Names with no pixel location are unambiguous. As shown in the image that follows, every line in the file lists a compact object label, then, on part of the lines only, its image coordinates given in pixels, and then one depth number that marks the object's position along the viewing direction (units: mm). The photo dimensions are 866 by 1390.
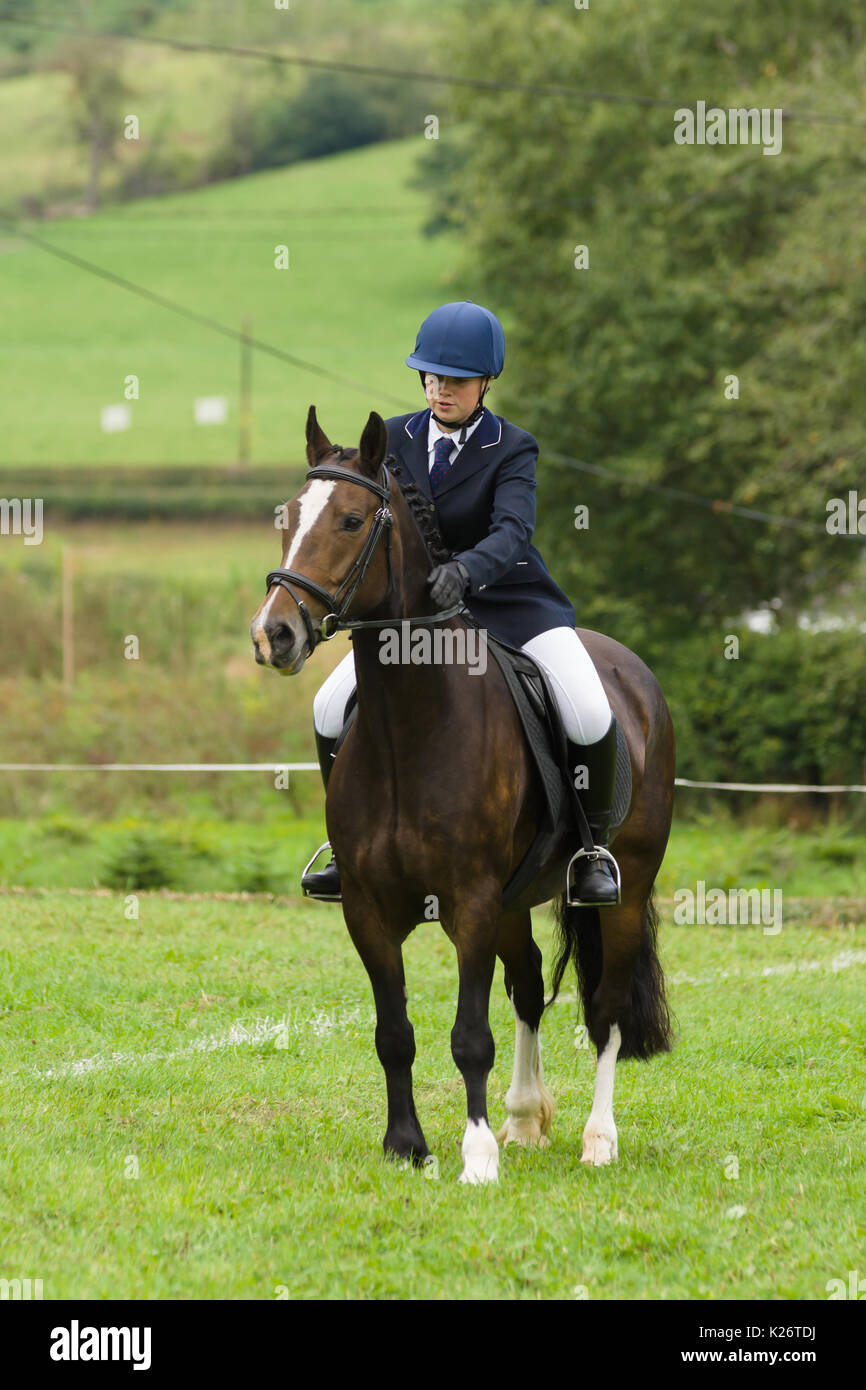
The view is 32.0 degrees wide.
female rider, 5473
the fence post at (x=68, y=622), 22328
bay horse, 5000
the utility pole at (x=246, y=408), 49675
